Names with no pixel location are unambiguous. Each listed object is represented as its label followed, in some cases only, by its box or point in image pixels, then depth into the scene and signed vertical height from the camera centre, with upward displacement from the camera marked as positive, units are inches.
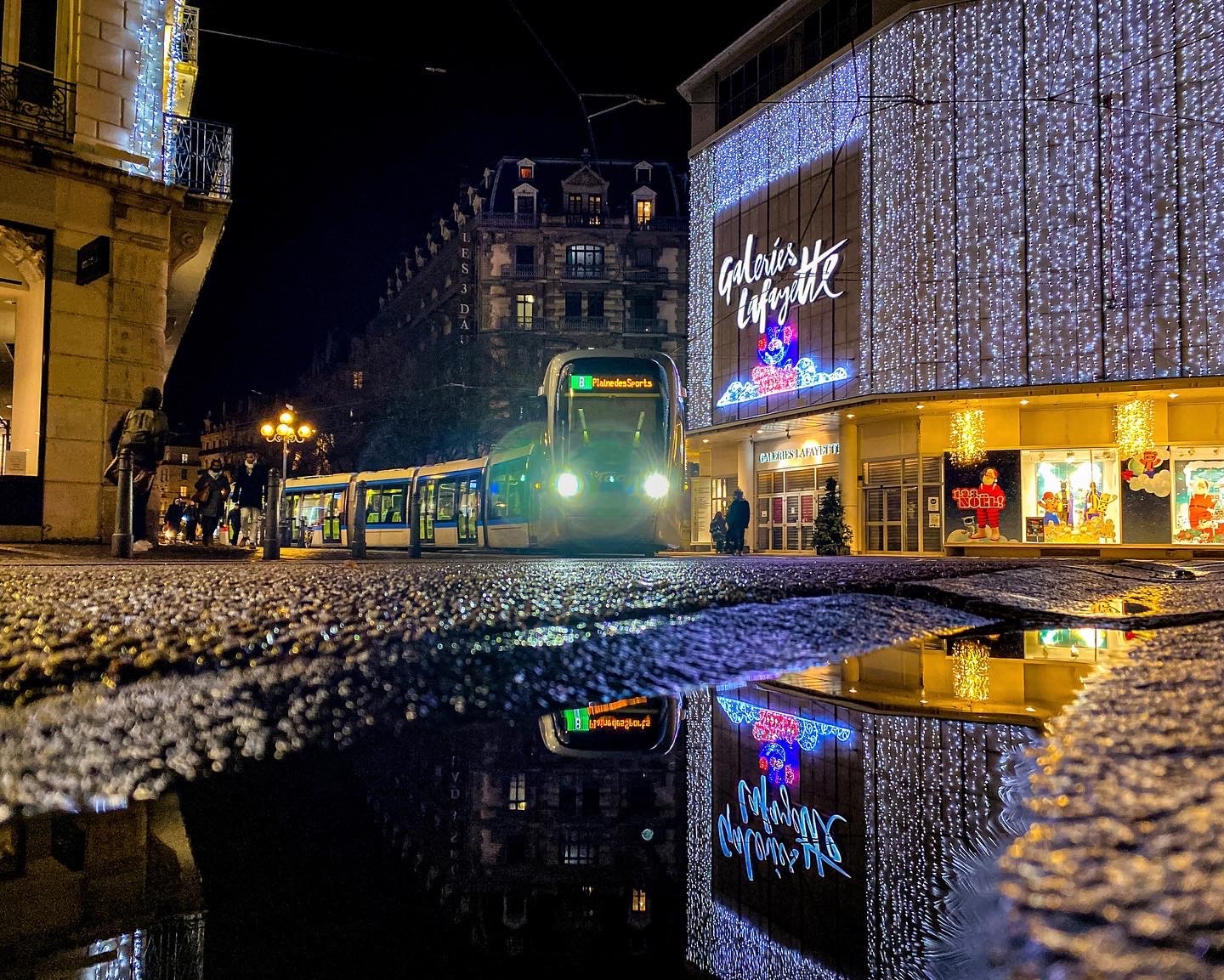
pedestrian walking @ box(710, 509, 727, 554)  1159.3 -9.3
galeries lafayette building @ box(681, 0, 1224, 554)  965.2 +287.2
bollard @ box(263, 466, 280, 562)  546.9 -6.3
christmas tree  1118.4 -2.8
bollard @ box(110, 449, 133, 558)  429.7 +3.2
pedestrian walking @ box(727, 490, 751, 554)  1058.7 +2.4
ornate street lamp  1013.2 +101.0
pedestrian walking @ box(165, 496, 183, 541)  1204.5 +4.0
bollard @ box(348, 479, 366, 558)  619.5 -6.7
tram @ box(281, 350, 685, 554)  686.5 +50.3
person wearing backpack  441.4 +39.8
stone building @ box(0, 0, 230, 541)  516.7 +165.5
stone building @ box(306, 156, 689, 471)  2459.4 +664.0
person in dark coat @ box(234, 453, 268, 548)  954.1 +33.7
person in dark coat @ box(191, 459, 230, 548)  829.2 +20.7
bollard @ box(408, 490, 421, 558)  677.9 -12.8
